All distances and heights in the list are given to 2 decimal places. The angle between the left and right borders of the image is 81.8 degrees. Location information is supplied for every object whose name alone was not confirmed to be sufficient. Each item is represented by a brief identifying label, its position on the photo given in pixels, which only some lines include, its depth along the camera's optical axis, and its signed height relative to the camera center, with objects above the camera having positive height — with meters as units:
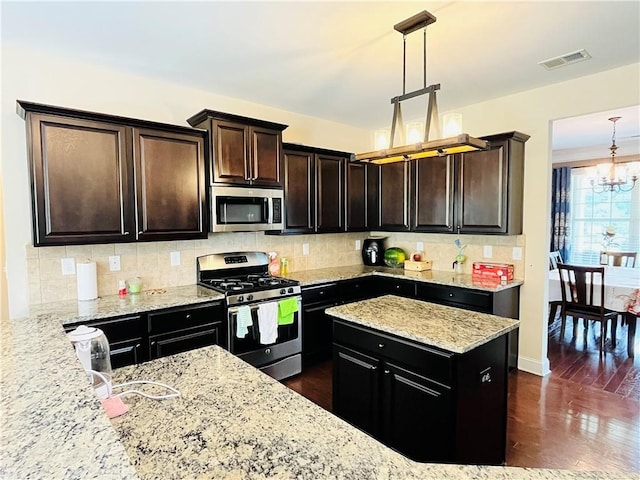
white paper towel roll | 2.79 -0.39
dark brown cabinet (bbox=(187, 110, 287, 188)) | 3.19 +0.71
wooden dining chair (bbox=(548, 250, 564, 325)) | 4.86 -1.02
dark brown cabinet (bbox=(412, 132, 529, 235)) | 3.54 +0.34
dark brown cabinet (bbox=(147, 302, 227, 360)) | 2.71 -0.79
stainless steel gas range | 3.11 -0.75
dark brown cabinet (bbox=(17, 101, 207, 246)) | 2.47 +0.37
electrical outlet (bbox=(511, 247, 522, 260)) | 3.74 -0.32
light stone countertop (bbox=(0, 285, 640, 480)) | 0.79 -0.60
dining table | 3.94 -0.83
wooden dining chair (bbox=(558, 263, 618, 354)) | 4.12 -0.83
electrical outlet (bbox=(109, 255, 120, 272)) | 3.05 -0.29
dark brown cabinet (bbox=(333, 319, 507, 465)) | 1.88 -0.96
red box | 3.69 -0.49
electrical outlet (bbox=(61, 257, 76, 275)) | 2.83 -0.29
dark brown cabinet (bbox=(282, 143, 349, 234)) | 3.88 +0.40
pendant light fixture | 2.11 +0.48
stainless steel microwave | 3.24 +0.16
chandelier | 5.55 +0.70
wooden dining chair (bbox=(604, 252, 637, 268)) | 5.74 -0.60
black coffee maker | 4.84 -0.35
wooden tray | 4.37 -0.50
